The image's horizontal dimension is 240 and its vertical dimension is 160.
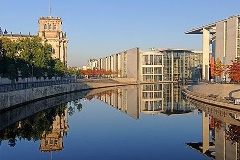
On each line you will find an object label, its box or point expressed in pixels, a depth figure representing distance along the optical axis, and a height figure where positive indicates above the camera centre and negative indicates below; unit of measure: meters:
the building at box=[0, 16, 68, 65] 110.69 +12.38
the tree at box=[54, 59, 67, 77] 84.19 +0.94
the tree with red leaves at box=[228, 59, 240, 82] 62.84 -0.10
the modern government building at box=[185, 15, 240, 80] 73.88 +7.29
